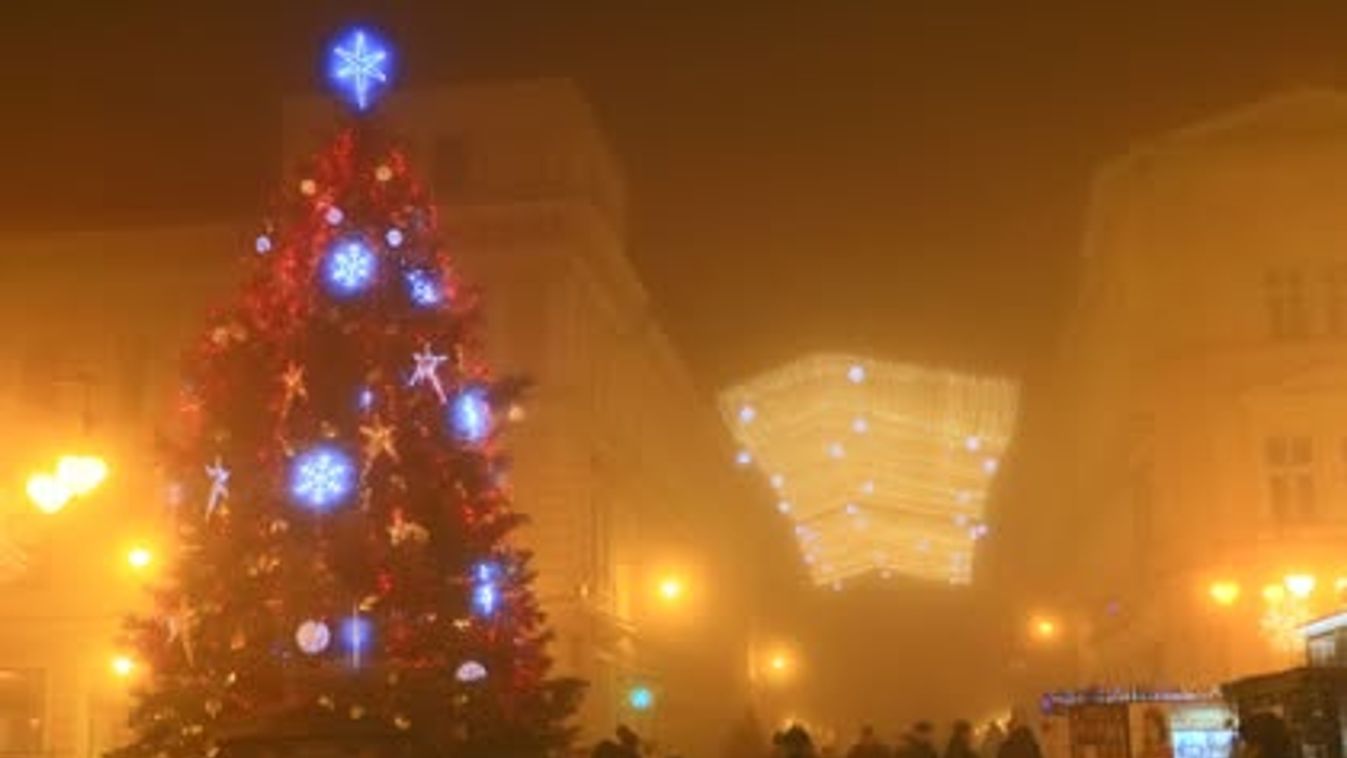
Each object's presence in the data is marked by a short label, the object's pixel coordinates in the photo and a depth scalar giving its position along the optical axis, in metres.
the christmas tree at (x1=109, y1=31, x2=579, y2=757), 20.33
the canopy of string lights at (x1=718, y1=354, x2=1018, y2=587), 57.91
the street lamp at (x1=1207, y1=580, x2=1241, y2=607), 44.28
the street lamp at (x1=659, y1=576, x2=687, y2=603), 46.19
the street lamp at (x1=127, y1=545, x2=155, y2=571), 30.98
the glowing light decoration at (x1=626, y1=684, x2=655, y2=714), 42.44
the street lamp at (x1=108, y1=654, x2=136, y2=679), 39.42
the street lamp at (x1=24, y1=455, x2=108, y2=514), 19.39
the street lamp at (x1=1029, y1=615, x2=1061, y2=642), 70.44
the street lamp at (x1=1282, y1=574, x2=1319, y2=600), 38.66
